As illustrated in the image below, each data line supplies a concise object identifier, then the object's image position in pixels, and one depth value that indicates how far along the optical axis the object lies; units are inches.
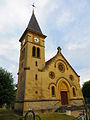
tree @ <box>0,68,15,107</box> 675.3
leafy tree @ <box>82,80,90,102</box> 1427.2
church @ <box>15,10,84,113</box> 767.7
